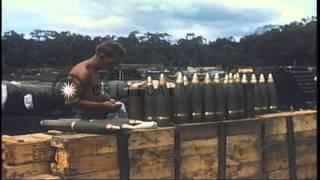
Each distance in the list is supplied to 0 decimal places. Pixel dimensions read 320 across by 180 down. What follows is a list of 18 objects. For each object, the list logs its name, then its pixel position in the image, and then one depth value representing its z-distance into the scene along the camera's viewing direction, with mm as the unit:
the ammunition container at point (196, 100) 3830
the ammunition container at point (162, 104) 3713
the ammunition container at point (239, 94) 4017
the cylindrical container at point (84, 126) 3354
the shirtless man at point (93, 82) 3381
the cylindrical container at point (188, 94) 3814
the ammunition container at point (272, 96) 4282
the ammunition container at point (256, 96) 4137
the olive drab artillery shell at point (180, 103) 3789
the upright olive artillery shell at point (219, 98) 3926
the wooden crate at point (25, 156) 3119
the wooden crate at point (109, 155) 3230
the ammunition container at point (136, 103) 3713
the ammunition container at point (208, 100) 3875
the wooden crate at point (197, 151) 3645
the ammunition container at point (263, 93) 4200
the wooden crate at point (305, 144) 4227
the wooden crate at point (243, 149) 3840
